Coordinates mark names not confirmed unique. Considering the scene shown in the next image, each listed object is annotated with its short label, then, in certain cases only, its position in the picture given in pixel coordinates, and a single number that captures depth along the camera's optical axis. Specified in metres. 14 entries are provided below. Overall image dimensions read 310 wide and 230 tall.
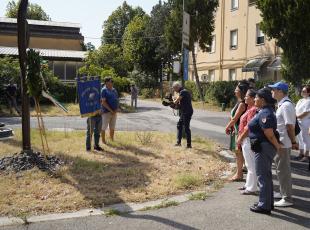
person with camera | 8.19
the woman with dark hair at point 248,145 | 5.30
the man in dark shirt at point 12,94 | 15.25
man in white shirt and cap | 4.87
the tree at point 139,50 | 34.25
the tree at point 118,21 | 59.34
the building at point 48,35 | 34.10
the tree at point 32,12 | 54.37
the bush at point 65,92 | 20.12
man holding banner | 7.50
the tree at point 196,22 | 22.07
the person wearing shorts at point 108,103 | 8.08
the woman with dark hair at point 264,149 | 4.47
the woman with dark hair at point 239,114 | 6.02
